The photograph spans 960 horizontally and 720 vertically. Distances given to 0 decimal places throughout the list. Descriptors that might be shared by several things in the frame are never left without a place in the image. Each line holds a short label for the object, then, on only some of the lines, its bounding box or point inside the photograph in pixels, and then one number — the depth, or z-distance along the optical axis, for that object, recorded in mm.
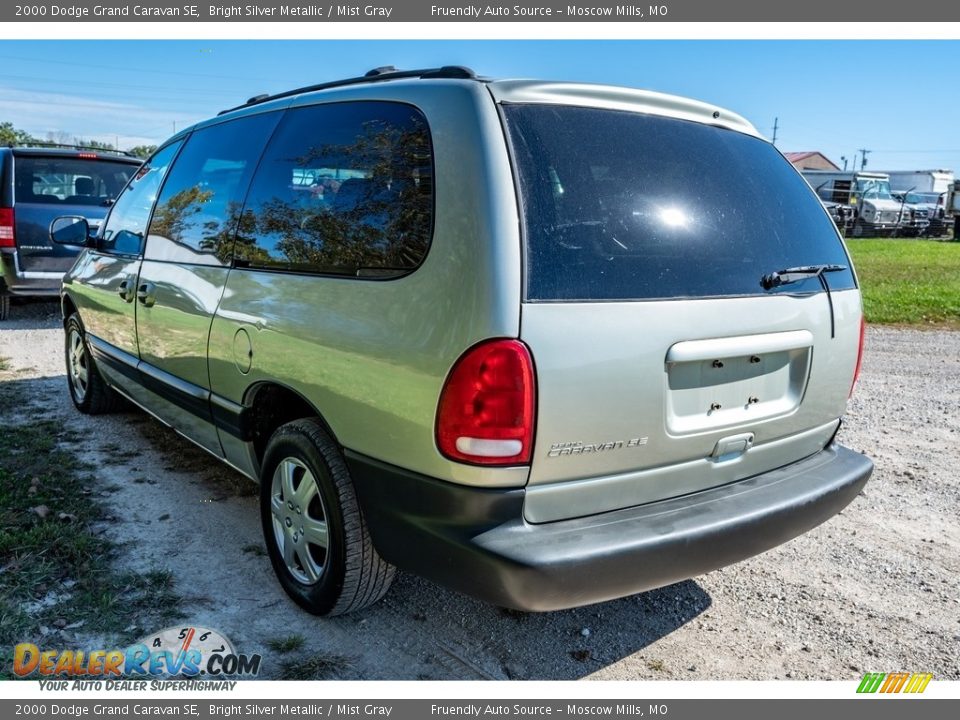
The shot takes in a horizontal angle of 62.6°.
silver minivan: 2277
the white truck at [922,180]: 32500
